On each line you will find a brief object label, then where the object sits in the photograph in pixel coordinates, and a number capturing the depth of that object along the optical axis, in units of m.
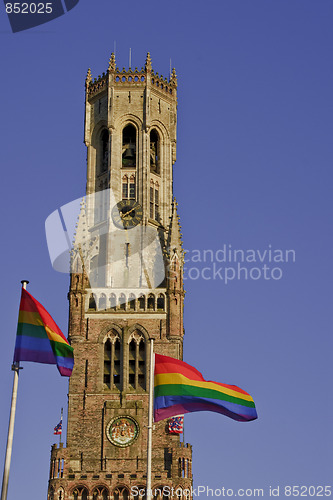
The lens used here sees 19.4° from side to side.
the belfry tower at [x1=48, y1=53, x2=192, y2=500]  83.00
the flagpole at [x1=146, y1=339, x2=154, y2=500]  48.75
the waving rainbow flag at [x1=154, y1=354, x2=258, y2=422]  52.06
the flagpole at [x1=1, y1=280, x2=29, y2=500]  42.99
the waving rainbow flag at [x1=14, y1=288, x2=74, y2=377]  47.78
